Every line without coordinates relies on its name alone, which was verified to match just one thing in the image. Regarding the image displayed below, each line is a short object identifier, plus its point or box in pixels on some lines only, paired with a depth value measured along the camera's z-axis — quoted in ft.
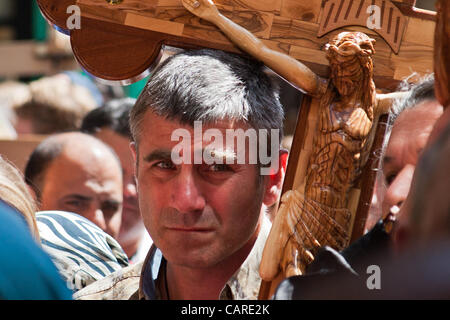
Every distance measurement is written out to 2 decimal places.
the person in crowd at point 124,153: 11.74
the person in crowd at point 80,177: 10.97
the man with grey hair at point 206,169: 8.82
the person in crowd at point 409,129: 8.96
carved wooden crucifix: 8.73
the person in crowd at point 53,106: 15.65
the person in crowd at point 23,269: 8.12
